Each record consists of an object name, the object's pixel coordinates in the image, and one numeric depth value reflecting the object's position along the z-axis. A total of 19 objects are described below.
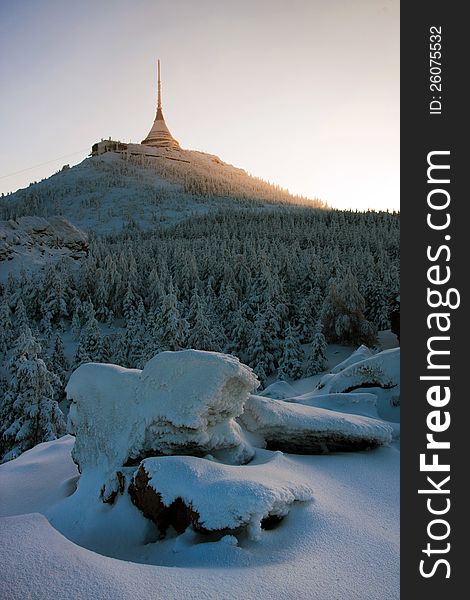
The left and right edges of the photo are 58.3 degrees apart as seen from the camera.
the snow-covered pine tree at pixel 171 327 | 29.33
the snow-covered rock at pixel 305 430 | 6.68
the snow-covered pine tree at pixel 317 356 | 28.22
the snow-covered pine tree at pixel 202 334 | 30.23
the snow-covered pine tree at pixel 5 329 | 30.41
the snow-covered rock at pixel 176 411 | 5.72
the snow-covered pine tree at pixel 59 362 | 29.30
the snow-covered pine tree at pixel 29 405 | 17.94
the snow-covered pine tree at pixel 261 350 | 30.70
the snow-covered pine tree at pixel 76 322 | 35.28
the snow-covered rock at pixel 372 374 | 10.18
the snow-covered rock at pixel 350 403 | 9.04
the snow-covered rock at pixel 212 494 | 4.12
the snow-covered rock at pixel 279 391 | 12.72
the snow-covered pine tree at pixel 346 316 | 30.95
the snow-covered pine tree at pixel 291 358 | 29.02
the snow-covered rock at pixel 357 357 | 14.06
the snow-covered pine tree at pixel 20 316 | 33.31
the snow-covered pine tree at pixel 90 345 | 30.23
